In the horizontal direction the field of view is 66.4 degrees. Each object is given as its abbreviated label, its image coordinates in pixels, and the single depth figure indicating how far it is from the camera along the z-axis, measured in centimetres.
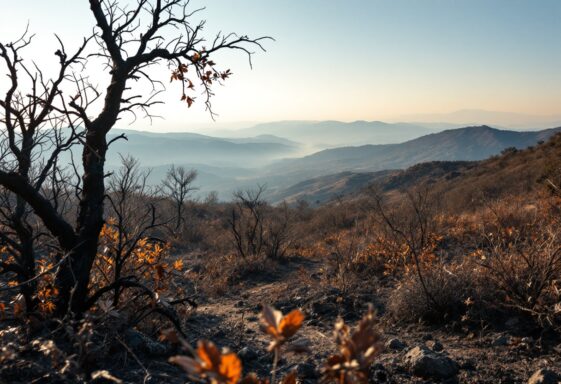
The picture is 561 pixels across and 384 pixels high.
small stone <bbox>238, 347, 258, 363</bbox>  372
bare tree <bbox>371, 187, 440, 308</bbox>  466
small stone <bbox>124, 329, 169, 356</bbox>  351
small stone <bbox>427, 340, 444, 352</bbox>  393
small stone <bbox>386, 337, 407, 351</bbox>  402
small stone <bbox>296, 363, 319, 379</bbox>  329
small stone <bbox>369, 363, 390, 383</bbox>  327
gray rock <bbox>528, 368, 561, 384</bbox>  293
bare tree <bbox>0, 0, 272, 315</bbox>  354
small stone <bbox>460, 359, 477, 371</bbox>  343
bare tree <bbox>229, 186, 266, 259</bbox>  1040
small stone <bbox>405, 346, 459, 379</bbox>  335
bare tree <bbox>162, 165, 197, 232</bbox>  2688
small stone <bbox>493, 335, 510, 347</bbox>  380
